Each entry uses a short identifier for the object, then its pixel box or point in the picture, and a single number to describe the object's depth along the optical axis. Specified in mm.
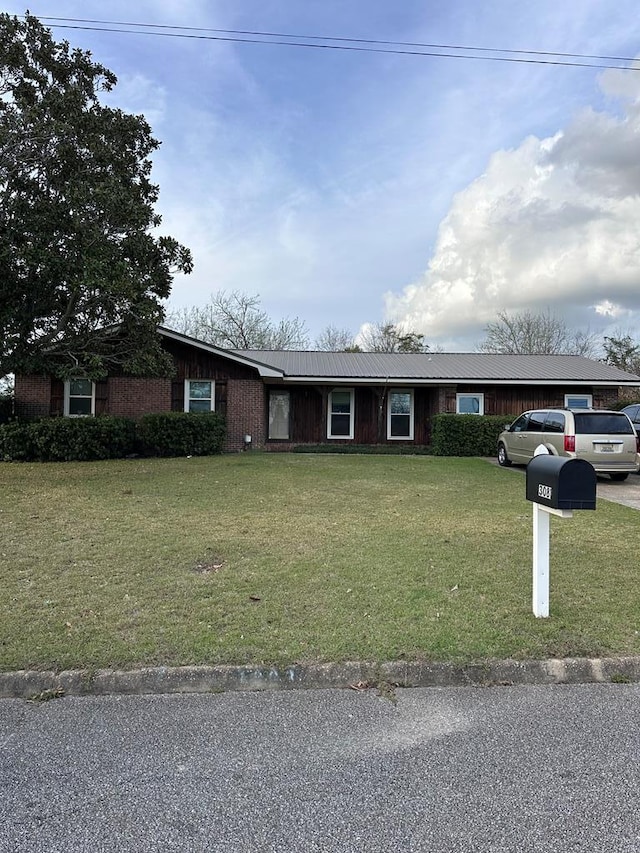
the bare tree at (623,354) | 37531
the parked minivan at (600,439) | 11016
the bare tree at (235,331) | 40594
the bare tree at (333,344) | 44716
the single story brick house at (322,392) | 16672
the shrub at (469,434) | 16562
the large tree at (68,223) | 9992
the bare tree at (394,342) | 42562
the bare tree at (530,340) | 41000
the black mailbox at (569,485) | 3625
